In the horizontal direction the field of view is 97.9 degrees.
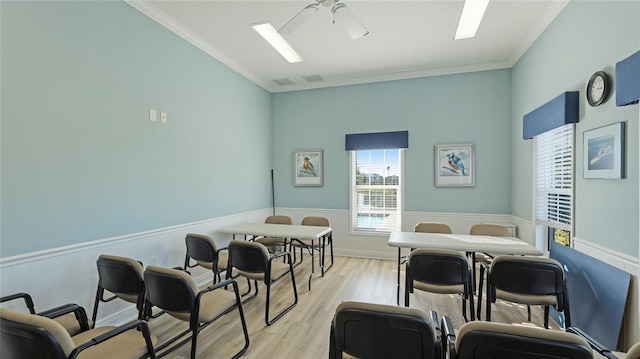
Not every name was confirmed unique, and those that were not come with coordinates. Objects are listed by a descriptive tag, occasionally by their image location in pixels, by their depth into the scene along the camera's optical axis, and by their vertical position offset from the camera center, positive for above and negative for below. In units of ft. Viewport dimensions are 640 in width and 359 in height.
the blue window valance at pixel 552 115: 8.75 +2.33
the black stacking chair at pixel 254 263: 9.04 -2.77
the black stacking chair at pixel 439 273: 7.91 -2.68
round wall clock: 7.34 +2.55
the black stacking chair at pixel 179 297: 6.21 -2.68
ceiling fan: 8.92 +5.28
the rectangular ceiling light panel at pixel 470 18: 10.04 +6.38
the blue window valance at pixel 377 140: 16.25 +2.37
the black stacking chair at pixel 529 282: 7.00 -2.61
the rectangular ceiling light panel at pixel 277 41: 11.65 +6.34
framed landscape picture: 6.88 +0.78
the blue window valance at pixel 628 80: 6.04 +2.28
